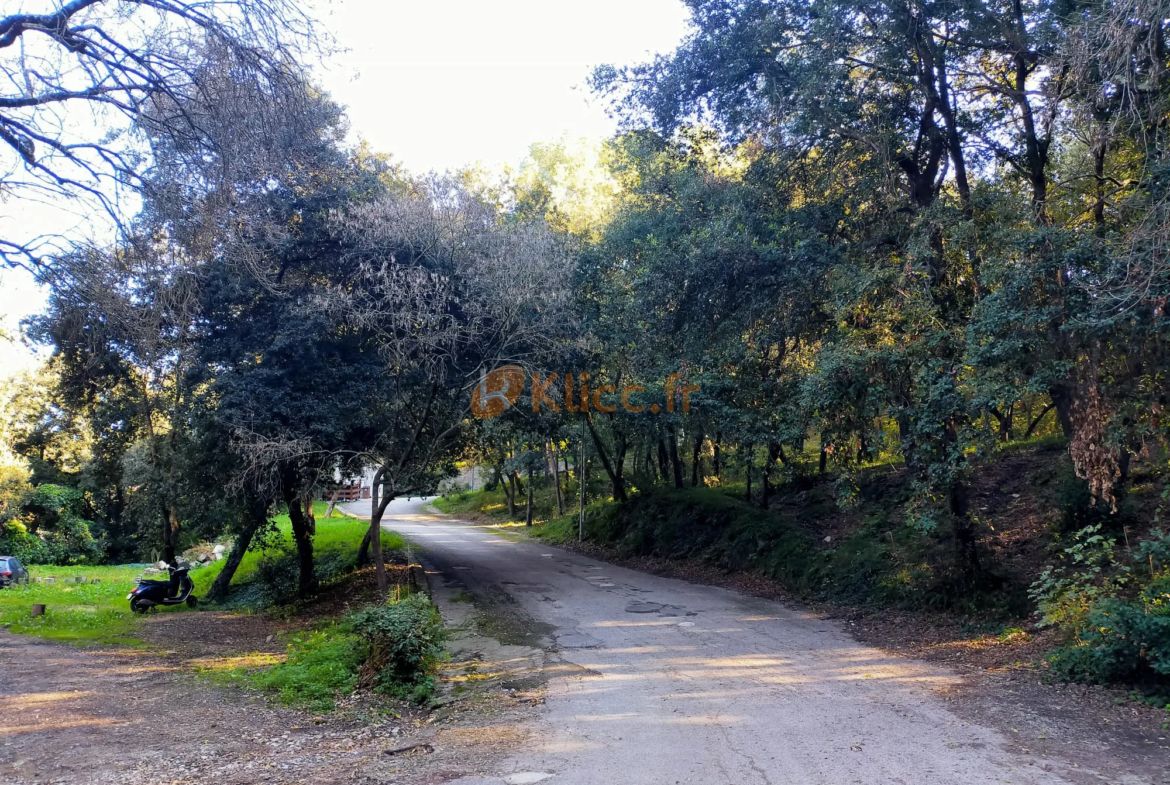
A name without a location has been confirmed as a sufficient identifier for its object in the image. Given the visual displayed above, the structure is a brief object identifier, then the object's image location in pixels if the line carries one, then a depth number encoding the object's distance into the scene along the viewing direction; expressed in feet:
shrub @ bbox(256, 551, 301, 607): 55.98
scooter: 48.44
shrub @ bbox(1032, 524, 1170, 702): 21.95
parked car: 73.27
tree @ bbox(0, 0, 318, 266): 24.17
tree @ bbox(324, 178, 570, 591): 39.93
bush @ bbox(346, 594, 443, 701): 26.86
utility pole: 83.15
